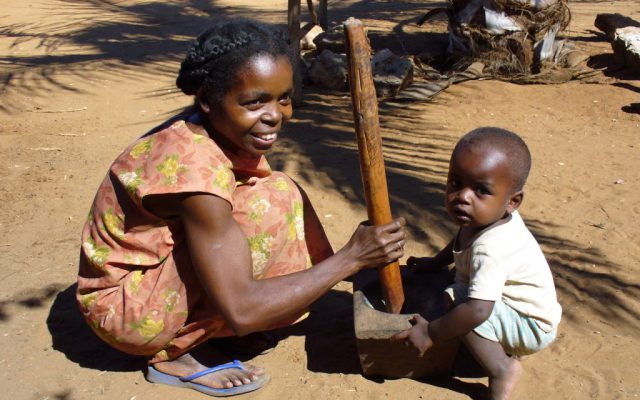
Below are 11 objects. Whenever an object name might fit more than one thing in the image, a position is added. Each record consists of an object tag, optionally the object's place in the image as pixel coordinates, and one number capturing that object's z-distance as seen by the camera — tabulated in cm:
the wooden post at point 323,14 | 888
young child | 232
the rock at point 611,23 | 766
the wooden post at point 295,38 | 571
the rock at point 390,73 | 621
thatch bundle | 687
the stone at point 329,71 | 641
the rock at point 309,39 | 827
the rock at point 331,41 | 749
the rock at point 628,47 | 672
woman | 229
